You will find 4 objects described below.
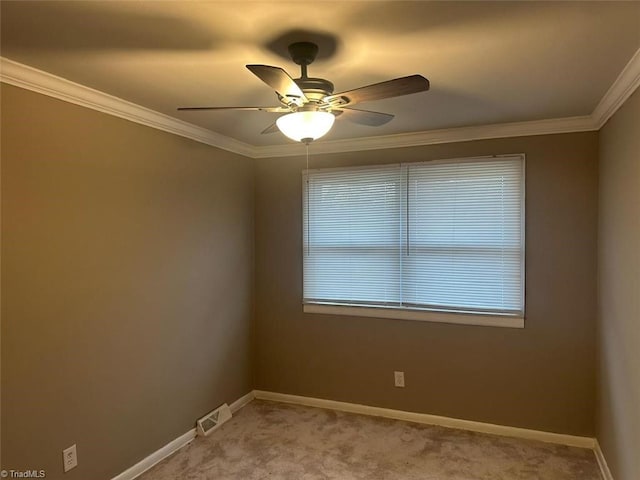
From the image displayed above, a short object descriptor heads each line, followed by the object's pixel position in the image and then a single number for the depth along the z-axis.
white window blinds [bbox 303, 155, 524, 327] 3.34
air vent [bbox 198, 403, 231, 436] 3.38
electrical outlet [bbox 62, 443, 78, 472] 2.40
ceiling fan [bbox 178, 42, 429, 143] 1.76
